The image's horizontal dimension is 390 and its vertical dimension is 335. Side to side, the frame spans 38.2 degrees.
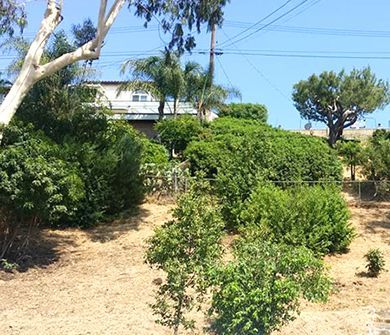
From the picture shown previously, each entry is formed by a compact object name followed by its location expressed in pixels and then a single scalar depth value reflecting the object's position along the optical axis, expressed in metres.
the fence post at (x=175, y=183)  16.22
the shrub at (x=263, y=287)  5.12
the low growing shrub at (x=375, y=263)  10.58
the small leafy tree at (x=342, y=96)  47.50
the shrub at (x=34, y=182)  10.32
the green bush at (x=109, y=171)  14.05
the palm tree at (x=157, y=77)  27.48
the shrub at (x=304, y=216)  11.87
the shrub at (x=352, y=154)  18.39
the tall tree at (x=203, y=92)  29.91
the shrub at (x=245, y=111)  35.03
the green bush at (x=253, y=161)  13.48
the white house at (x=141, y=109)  33.77
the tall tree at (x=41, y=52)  11.30
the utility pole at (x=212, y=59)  31.09
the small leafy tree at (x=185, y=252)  5.75
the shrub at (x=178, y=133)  23.41
